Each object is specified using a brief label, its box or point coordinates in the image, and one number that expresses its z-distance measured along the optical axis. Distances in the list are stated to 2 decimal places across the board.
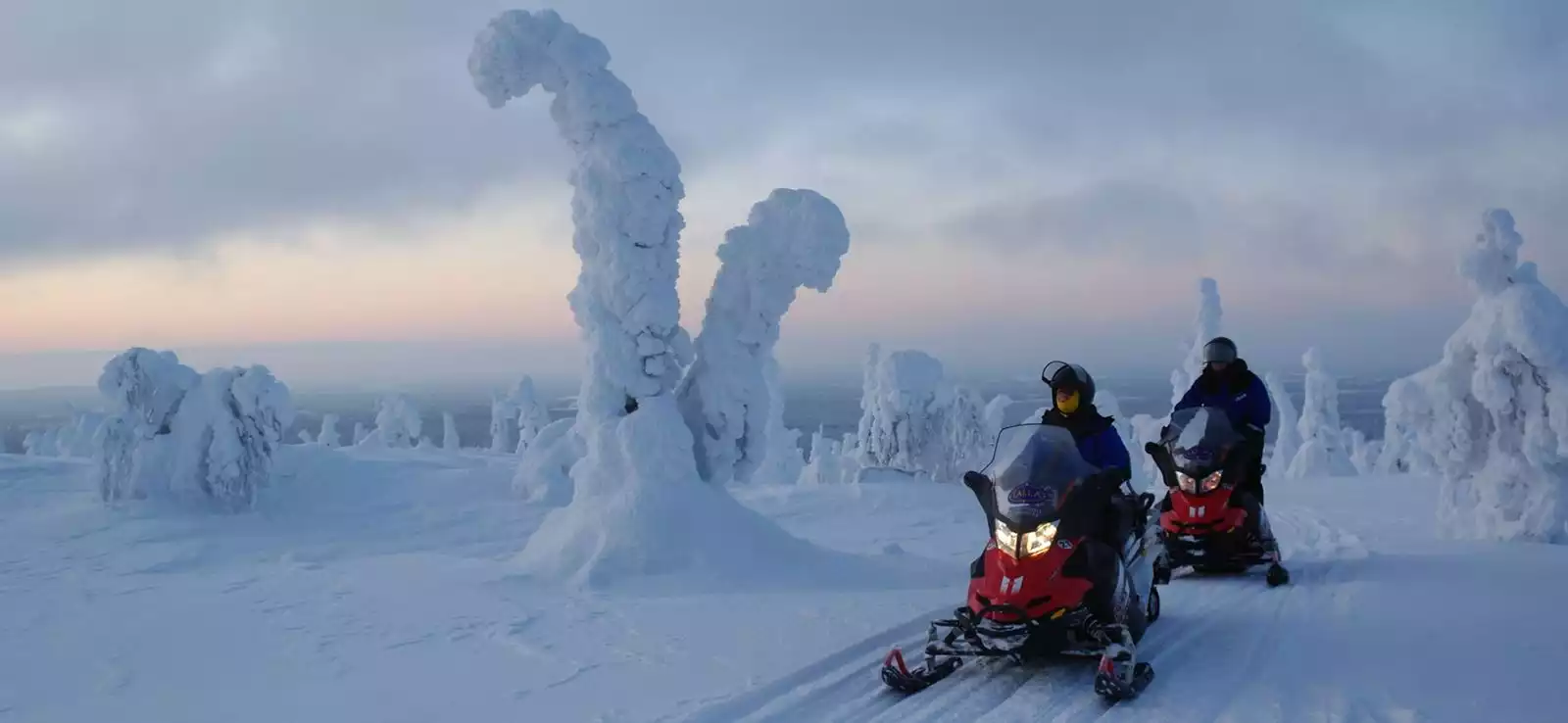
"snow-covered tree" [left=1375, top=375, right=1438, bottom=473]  13.01
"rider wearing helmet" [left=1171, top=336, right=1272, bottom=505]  9.37
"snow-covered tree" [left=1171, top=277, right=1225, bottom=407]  36.00
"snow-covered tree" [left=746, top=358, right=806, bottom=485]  44.25
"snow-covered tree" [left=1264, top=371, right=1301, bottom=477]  45.33
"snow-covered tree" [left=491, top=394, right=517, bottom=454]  67.14
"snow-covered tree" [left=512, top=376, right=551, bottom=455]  59.56
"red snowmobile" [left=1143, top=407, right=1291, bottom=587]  9.06
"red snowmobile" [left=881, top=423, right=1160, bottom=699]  5.57
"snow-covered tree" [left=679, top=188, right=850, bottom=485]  13.20
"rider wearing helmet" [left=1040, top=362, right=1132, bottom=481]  6.50
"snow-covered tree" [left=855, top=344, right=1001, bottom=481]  39.84
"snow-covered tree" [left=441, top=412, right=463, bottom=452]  64.64
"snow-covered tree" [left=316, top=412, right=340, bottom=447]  62.38
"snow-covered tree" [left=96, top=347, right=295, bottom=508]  19.03
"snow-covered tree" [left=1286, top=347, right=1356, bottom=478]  42.91
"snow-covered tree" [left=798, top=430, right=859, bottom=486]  38.17
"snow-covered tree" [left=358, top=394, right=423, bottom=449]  59.75
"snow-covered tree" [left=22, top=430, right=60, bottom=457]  64.75
